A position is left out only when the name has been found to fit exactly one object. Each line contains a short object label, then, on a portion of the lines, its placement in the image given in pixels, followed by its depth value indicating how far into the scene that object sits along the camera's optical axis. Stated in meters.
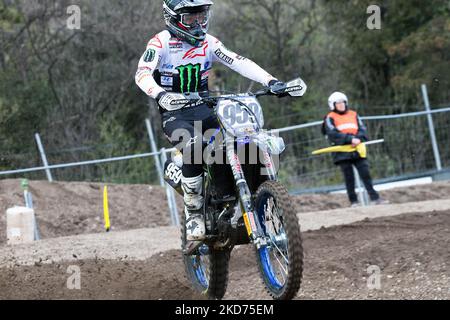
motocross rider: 14.70
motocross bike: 12.81
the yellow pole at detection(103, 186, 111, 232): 25.15
